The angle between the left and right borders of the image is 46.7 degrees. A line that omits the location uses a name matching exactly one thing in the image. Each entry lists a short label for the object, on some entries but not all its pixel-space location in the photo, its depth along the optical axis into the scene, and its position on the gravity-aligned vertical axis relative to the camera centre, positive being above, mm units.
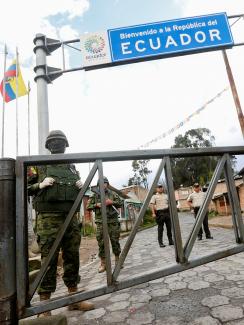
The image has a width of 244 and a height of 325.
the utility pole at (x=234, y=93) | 10266 +4577
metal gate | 1598 +25
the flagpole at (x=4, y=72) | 11312 +6115
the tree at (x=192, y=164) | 47312 +9883
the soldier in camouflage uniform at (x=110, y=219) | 4958 +237
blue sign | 5492 +3547
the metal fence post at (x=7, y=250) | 1567 -37
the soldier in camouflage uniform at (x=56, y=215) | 2633 +217
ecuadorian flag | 9836 +5362
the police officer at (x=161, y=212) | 6930 +350
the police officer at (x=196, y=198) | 7659 +642
